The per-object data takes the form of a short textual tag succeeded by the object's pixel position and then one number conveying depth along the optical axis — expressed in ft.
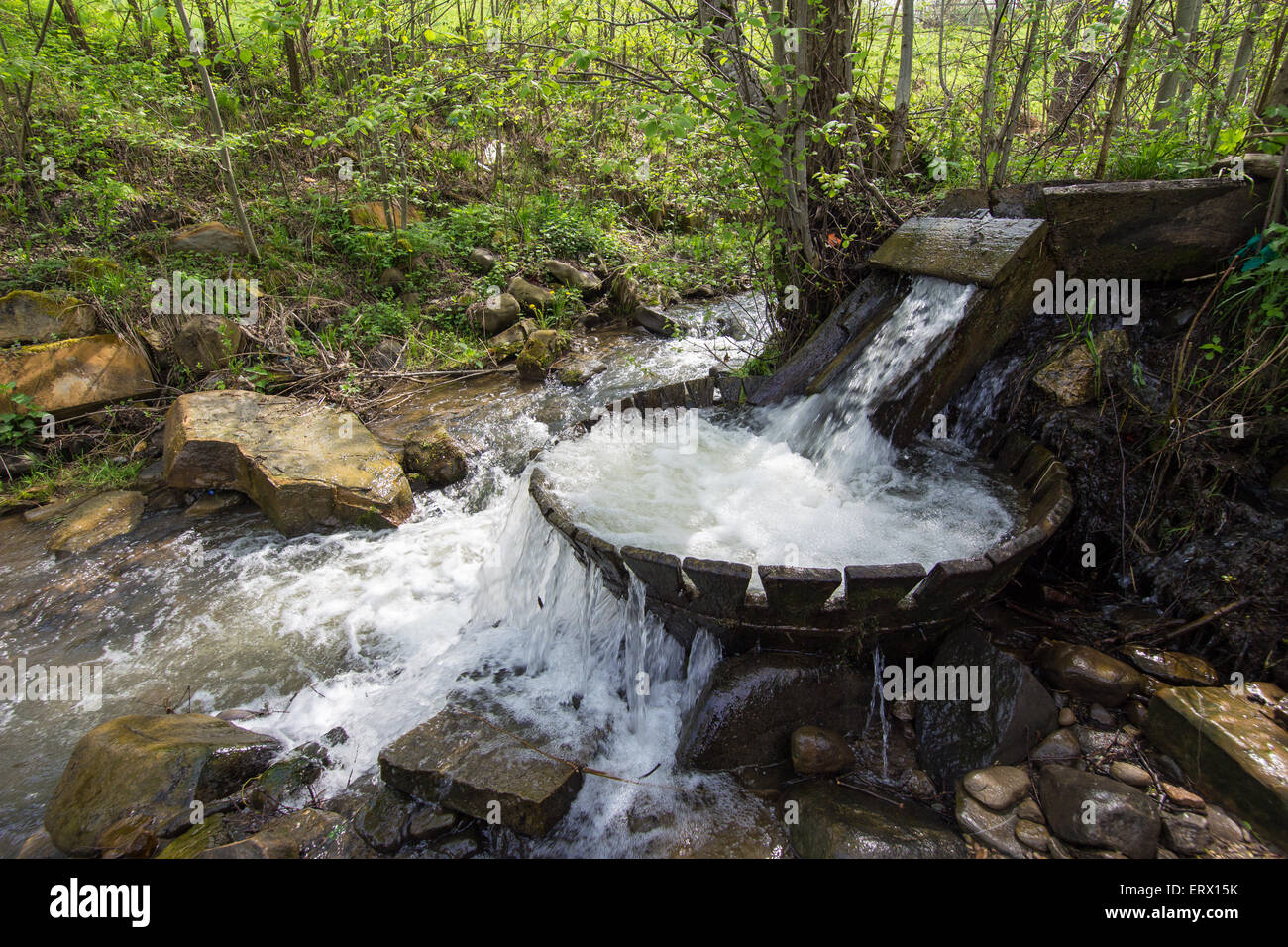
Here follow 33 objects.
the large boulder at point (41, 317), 19.89
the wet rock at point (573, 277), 30.14
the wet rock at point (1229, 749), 7.33
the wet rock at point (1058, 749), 8.62
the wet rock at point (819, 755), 9.27
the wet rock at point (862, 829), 8.04
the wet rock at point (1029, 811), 8.14
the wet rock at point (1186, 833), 7.40
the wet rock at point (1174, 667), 9.01
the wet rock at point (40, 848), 8.98
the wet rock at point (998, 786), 8.31
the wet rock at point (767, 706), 9.54
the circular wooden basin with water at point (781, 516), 8.96
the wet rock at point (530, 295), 28.43
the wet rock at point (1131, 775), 8.18
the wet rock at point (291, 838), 8.23
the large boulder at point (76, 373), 18.94
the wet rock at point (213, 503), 17.60
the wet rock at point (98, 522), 16.30
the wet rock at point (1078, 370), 11.63
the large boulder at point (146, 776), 8.98
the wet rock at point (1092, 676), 9.05
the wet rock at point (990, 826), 7.91
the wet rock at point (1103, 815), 7.46
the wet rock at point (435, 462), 18.61
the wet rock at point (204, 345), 21.25
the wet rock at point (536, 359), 24.25
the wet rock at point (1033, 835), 7.82
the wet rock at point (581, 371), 23.81
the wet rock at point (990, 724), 8.77
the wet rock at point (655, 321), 28.19
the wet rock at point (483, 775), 8.91
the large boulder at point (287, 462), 16.67
